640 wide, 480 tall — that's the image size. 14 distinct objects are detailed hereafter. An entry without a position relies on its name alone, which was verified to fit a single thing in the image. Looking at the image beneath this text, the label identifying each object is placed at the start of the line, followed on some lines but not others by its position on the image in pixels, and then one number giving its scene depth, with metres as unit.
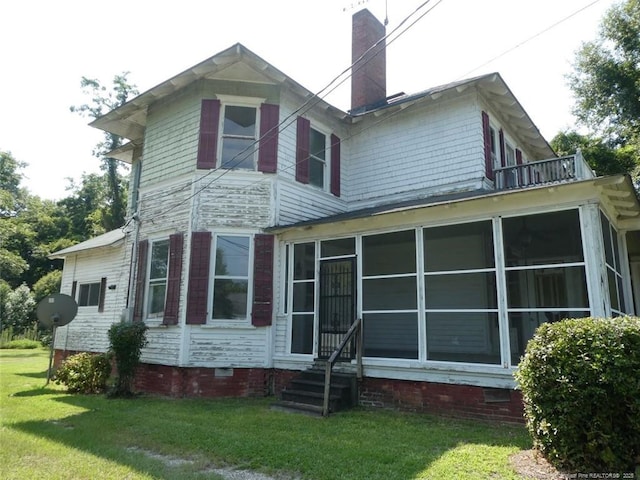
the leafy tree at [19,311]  27.56
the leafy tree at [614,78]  21.02
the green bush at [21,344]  25.20
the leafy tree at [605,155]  20.45
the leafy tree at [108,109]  28.88
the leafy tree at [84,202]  39.62
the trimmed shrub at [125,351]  9.27
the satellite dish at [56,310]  11.27
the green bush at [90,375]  10.02
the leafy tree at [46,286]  29.08
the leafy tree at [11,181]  41.59
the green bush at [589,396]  4.20
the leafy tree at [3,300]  27.16
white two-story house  7.91
